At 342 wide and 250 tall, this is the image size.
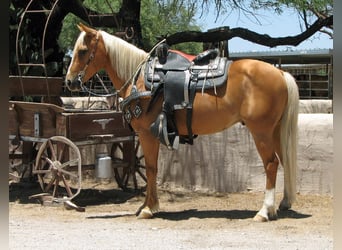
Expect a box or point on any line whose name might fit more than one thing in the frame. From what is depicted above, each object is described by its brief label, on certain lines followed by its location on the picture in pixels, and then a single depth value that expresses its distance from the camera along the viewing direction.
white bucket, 6.62
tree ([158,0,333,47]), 10.53
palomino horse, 5.66
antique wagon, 6.54
